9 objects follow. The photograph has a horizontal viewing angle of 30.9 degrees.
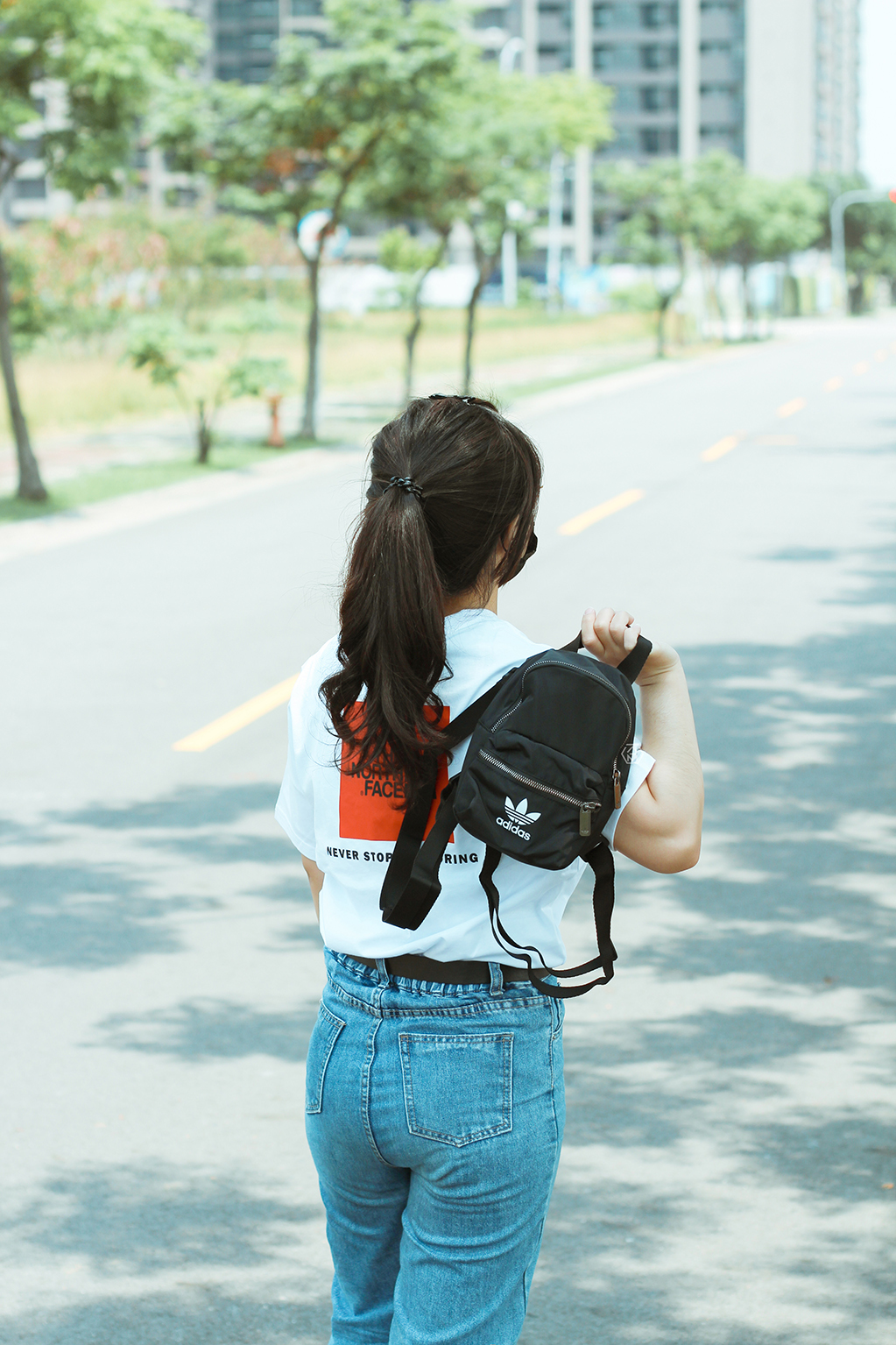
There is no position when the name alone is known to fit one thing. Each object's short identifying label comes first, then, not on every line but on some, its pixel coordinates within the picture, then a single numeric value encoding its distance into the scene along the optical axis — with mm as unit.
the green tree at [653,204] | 57000
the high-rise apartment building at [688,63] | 116312
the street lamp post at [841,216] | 101562
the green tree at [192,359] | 19469
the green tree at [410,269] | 26531
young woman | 2072
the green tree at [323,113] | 21719
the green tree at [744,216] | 59375
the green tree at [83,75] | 15578
